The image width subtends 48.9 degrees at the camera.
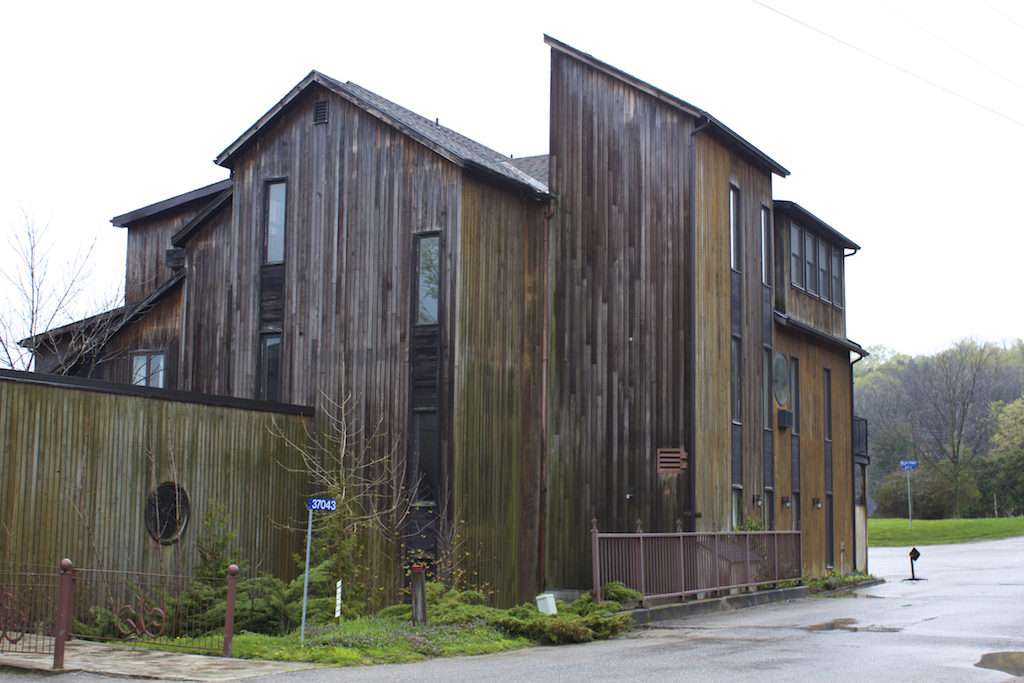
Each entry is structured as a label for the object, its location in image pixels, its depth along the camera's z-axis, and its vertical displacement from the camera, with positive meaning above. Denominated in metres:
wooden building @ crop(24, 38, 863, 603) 21.98 +3.35
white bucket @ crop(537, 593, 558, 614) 18.00 -2.18
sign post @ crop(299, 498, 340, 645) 14.68 -0.51
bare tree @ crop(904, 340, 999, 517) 67.50 +3.59
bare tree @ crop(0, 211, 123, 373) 27.22 +3.35
